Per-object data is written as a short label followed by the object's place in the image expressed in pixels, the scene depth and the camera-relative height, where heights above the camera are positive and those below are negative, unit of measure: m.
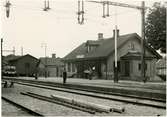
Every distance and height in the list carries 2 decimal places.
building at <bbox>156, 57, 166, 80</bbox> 46.41 +0.74
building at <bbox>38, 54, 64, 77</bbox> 74.50 +1.34
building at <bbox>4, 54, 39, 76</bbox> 78.94 +2.20
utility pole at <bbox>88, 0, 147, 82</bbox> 28.36 +3.35
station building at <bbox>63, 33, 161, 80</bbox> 44.03 +1.92
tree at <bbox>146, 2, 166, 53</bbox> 24.59 +3.35
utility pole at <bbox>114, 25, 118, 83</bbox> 32.81 -0.13
